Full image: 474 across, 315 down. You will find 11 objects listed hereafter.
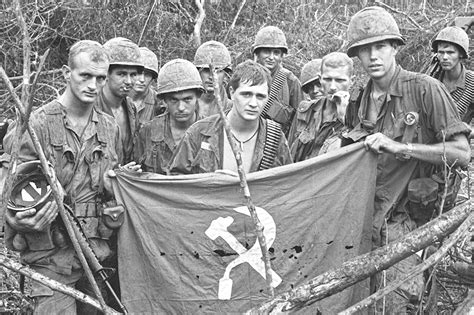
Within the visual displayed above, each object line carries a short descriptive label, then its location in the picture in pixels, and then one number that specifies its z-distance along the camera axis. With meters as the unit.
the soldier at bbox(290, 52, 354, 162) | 7.40
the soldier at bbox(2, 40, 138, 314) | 5.87
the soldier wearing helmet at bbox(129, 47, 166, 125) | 9.05
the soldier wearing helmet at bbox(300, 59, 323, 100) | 9.28
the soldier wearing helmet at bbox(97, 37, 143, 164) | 7.52
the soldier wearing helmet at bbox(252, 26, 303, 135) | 9.08
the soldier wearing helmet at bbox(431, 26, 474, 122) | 9.39
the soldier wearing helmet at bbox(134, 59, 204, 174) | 7.68
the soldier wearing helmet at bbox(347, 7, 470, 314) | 5.63
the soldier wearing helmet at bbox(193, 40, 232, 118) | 8.84
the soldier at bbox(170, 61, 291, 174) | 6.05
